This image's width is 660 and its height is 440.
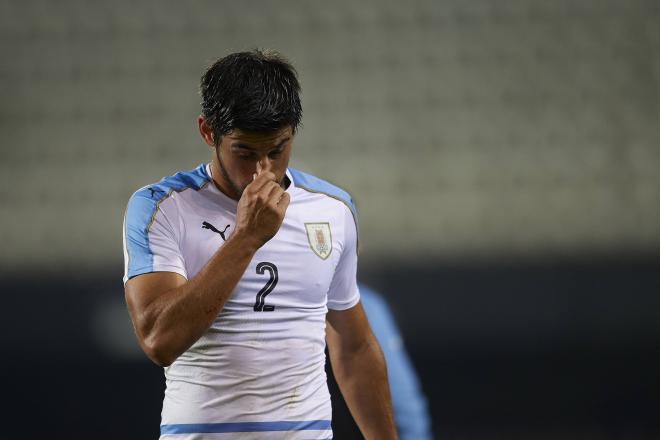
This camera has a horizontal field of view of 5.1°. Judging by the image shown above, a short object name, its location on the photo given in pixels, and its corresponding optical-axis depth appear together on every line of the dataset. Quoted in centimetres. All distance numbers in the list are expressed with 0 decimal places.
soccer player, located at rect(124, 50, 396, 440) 1504
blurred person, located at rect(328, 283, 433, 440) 1593
